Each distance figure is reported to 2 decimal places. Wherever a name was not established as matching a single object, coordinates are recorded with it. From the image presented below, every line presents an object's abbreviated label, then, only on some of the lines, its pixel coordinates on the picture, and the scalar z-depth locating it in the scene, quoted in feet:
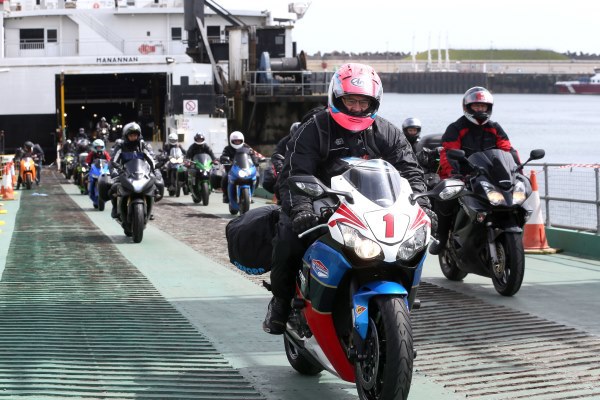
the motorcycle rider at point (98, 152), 83.21
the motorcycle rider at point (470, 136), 36.96
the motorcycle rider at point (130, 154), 54.95
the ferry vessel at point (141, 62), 179.93
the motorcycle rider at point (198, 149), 86.28
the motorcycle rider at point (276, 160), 48.65
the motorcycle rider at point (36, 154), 111.55
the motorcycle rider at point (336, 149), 20.65
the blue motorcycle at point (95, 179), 79.25
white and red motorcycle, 17.78
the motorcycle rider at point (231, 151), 72.96
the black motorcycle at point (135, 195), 52.85
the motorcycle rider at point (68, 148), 138.94
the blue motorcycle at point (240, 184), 71.46
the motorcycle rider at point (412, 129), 51.24
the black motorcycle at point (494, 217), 33.73
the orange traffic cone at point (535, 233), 45.50
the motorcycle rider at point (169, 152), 94.94
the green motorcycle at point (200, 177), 83.71
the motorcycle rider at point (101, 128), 135.01
